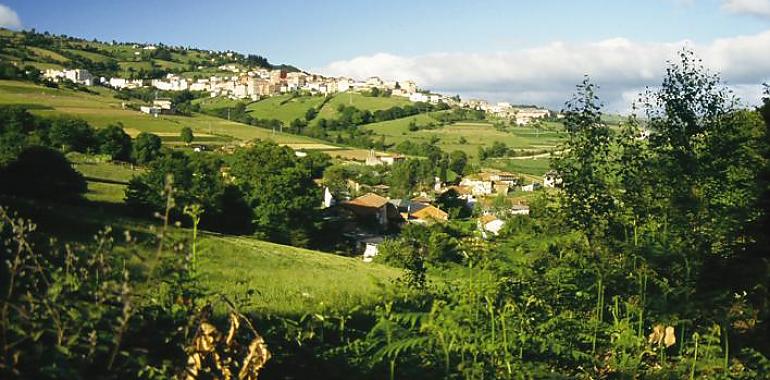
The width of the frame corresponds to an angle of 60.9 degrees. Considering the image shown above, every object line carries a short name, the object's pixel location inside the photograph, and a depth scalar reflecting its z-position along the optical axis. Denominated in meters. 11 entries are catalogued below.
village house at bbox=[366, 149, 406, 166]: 108.23
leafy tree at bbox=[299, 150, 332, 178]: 90.31
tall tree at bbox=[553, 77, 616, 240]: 9.57
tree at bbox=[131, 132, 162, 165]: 69.56
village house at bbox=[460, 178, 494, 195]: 96.56
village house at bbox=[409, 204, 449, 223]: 69.46
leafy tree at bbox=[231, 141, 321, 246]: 49.31
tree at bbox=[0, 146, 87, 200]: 33.31
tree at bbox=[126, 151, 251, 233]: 42.84
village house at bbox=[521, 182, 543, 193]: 91.97
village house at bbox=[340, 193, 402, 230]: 76.47
